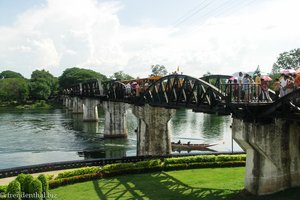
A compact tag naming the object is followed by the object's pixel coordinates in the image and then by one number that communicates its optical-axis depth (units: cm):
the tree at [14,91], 11964
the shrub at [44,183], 1398
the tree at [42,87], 12108
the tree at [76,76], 12924
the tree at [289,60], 12012
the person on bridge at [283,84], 1570
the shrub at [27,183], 1343
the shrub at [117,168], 2298
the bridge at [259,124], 1635
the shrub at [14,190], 1276
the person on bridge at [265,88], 1683
